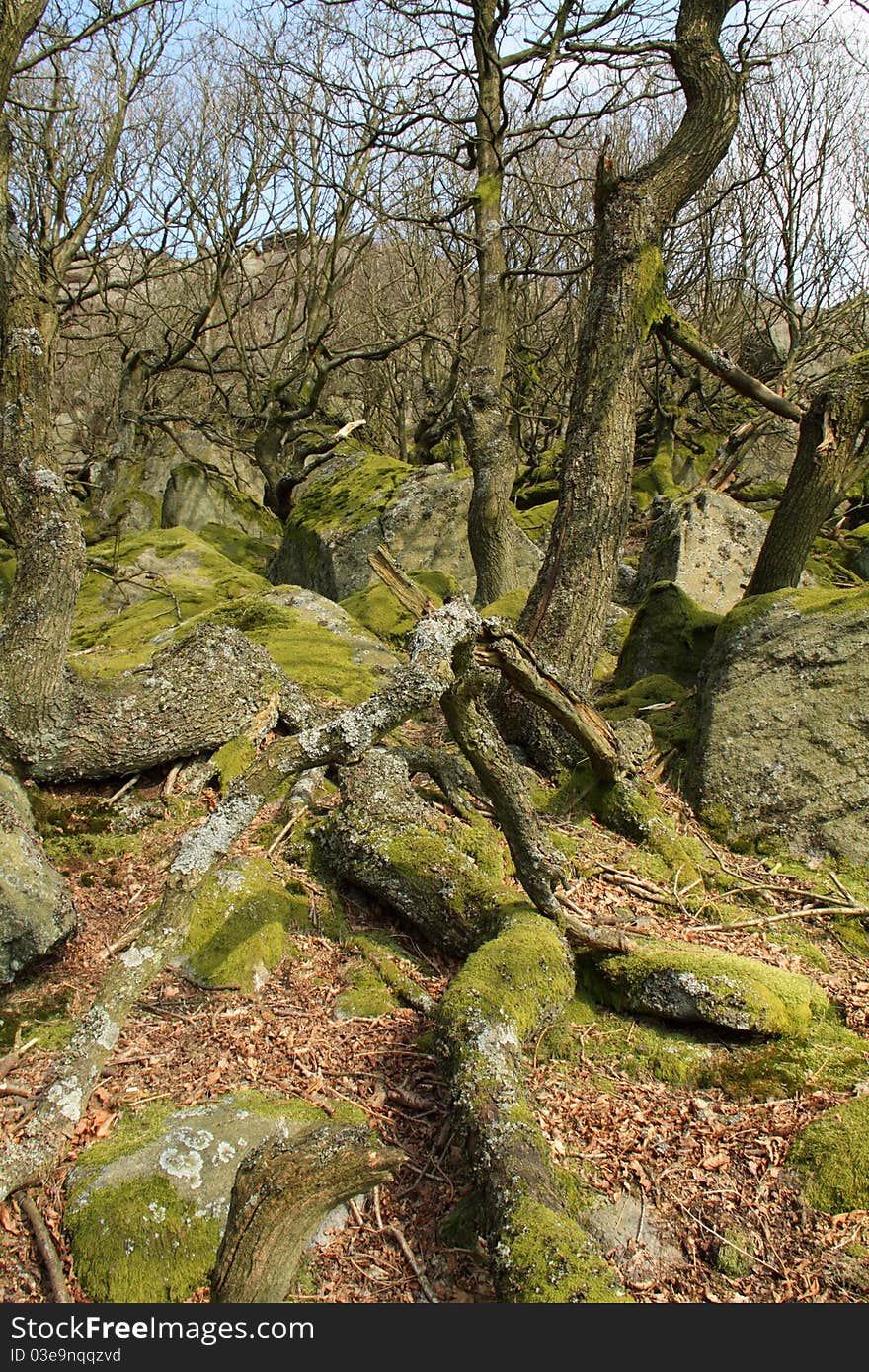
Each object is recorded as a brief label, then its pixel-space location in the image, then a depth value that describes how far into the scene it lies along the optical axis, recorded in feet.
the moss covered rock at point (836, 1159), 11.08
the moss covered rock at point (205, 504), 62.80
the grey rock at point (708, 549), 32.55
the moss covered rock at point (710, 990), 13.84
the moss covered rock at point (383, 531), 39.42
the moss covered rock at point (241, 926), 15.49
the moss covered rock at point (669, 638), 27.53
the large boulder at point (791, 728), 19.69
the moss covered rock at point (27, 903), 14.20
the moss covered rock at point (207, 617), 26.43
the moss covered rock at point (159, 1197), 10.05
